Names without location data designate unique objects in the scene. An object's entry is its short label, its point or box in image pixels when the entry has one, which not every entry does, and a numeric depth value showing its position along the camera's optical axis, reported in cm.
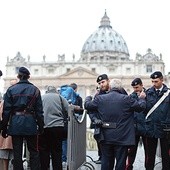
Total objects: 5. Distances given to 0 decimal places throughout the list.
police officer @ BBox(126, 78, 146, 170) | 721
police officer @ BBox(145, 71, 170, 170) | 693
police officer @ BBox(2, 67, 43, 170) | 618
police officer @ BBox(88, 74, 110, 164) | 623
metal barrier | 621
